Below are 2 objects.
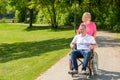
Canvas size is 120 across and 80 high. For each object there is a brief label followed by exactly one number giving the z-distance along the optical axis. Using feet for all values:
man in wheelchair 33.06
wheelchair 33.35
